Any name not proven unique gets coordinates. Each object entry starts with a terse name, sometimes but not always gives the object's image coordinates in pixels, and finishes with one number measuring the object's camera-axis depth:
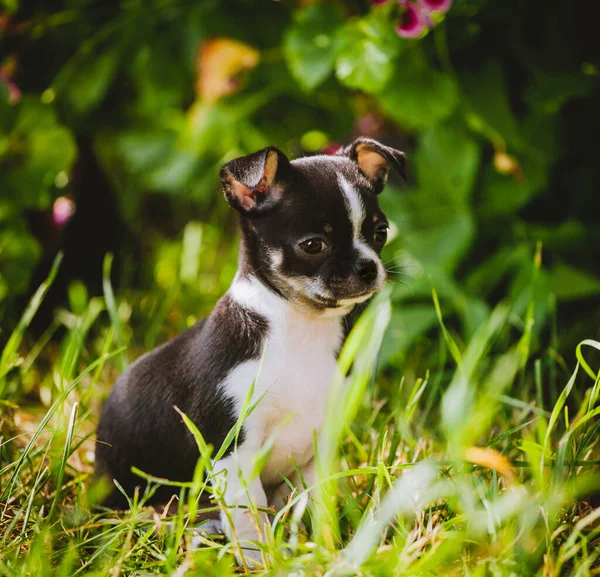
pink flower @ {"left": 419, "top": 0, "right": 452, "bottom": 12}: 2.62
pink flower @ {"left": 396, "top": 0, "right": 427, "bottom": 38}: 2.67
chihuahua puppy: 1.76
